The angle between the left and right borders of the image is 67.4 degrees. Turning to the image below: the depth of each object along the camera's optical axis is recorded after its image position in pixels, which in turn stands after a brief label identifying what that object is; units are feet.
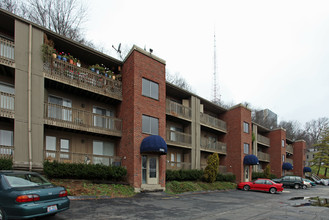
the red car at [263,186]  76.18
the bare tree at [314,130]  284.00
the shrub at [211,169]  77.41
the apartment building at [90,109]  43.39
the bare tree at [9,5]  82.23
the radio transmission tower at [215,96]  182.50
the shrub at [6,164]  37.47
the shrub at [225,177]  86.30
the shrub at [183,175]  66.87
